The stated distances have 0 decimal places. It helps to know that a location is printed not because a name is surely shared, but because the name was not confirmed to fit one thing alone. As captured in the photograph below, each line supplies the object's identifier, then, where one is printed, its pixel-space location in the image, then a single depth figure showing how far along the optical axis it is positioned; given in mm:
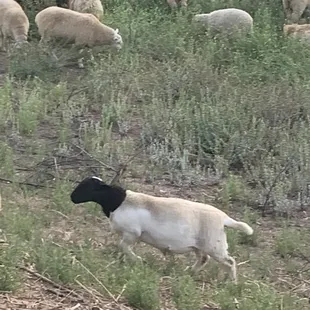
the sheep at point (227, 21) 12531
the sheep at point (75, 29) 11641
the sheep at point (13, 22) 11734
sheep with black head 6027
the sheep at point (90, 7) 13156
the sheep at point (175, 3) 14039
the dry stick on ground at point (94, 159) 7859
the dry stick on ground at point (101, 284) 5176
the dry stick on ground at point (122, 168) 7480
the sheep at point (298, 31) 12125
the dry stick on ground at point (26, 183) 7488
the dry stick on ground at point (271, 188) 7578
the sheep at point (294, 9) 14039
